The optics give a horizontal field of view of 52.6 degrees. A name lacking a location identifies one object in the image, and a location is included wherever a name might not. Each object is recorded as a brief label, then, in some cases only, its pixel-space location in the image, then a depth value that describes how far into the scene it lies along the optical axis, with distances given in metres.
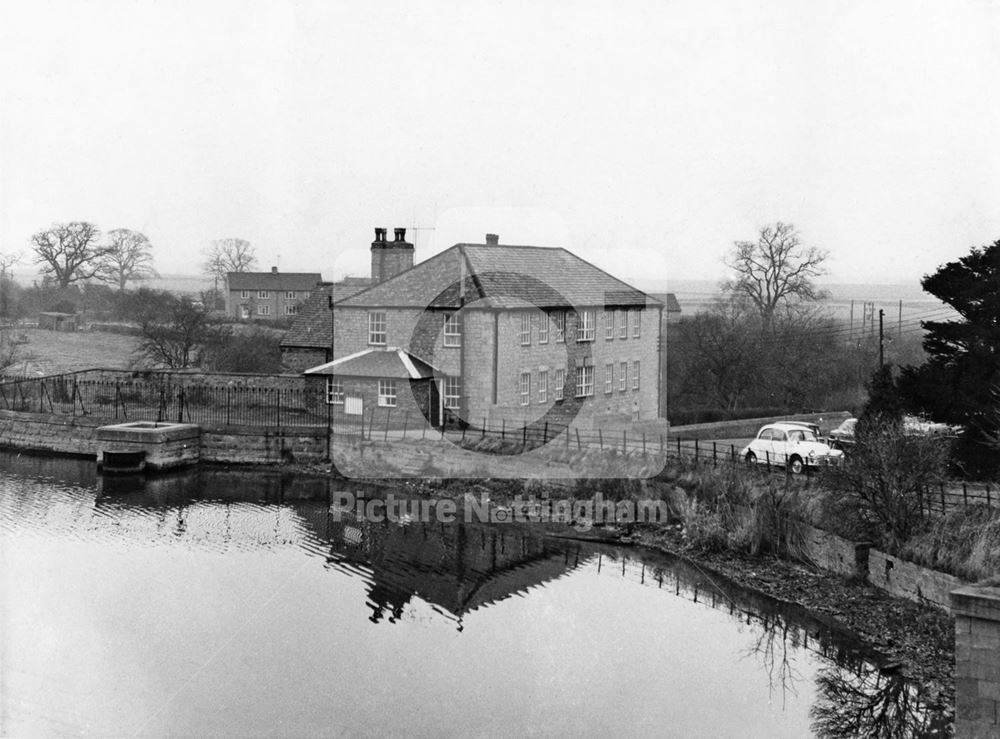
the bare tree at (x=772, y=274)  56.03
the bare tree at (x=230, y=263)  86.06
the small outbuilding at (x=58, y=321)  61.62
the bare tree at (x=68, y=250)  69.69
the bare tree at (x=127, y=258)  73.81
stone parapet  12.19
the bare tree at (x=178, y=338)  45.06
